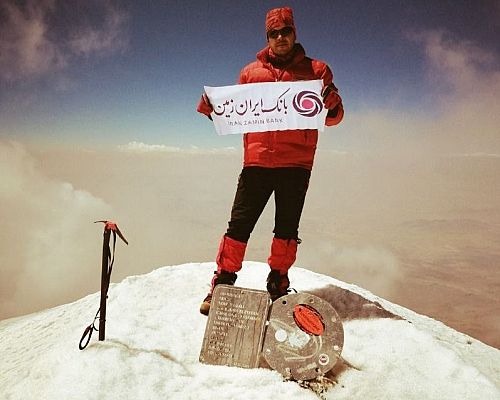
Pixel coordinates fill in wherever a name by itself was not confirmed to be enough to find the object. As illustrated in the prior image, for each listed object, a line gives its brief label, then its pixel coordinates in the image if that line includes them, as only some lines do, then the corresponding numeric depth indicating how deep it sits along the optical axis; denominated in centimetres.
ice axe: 209
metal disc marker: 217
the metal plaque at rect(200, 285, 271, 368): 228
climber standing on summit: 247
